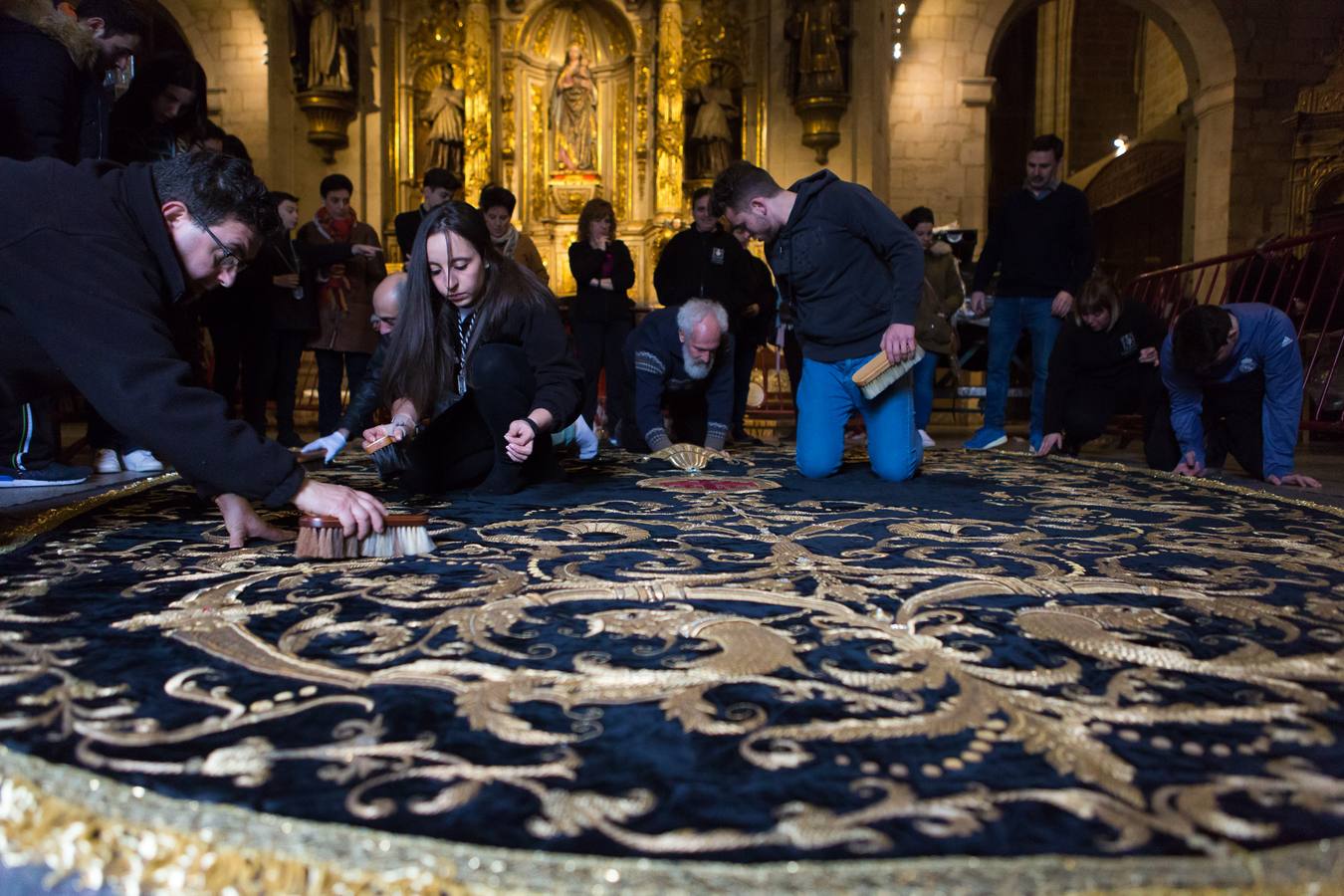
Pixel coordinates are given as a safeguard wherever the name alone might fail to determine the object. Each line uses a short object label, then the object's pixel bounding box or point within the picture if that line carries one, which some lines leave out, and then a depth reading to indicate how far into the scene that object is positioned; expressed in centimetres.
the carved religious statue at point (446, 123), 1086
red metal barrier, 584
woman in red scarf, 570
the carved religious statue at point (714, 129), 1076
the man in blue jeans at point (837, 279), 398
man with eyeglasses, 188
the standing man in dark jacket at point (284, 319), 499
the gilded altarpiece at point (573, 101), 1093
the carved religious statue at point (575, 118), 1147
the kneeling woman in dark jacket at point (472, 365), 330
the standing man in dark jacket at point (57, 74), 348
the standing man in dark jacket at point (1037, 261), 568
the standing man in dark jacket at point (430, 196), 573
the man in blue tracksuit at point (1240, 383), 410
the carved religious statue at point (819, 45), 998
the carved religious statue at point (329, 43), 1014
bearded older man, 462
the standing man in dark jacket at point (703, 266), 613
